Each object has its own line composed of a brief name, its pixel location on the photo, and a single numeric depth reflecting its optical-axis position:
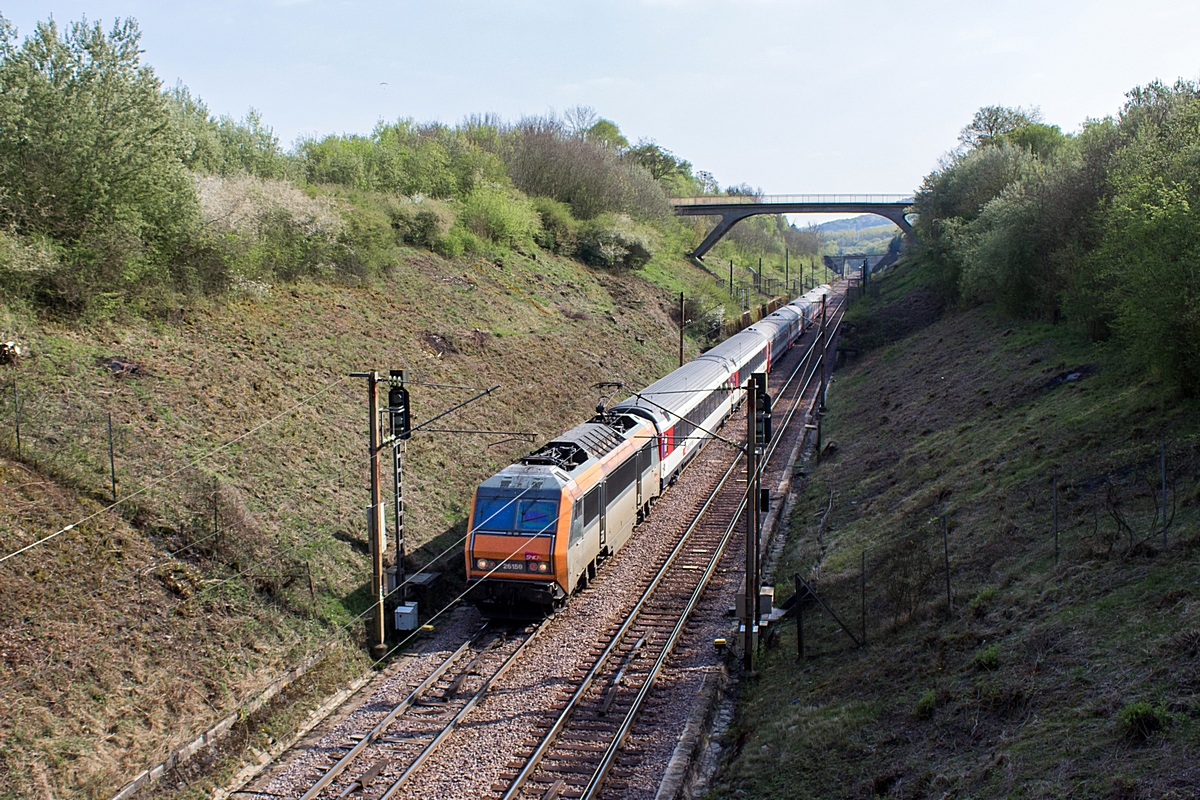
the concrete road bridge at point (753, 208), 77.44
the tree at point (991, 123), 81.00
